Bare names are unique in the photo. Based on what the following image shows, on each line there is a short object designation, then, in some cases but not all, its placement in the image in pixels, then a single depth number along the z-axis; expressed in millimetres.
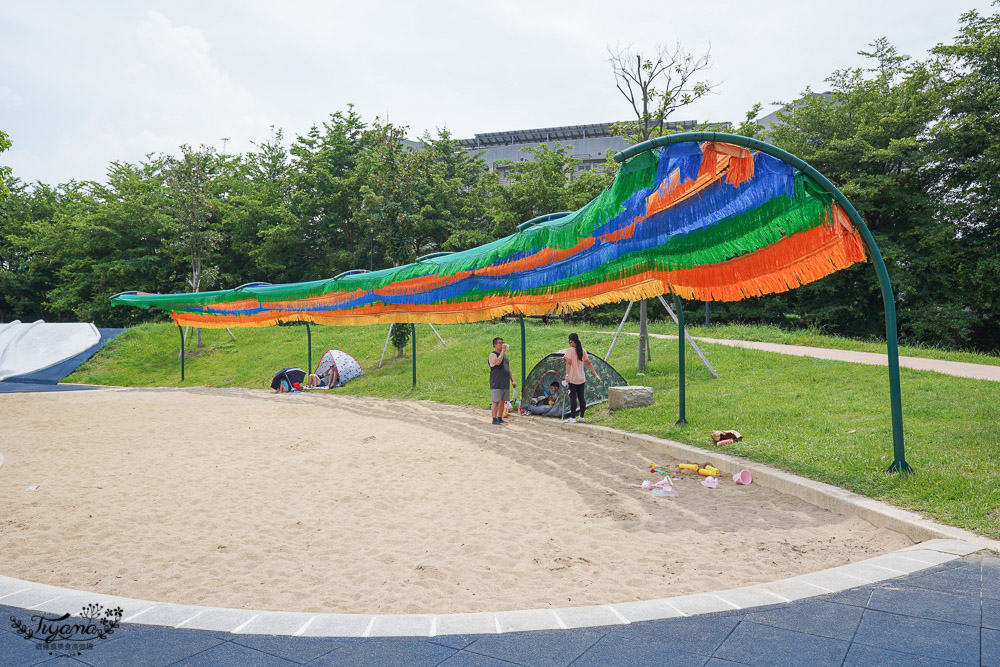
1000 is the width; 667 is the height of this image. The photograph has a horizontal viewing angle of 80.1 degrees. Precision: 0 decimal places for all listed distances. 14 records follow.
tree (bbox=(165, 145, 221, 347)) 30516
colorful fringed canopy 6770
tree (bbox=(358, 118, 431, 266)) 25984
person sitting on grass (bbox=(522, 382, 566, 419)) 12719
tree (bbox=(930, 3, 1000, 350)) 21031
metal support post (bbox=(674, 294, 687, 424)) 10000
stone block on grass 11688
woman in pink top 11430
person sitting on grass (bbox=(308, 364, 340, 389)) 20108
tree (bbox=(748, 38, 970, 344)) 22250
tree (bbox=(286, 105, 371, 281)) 37031
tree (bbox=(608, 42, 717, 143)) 16984
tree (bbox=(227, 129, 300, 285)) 37375
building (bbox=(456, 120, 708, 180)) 55938
